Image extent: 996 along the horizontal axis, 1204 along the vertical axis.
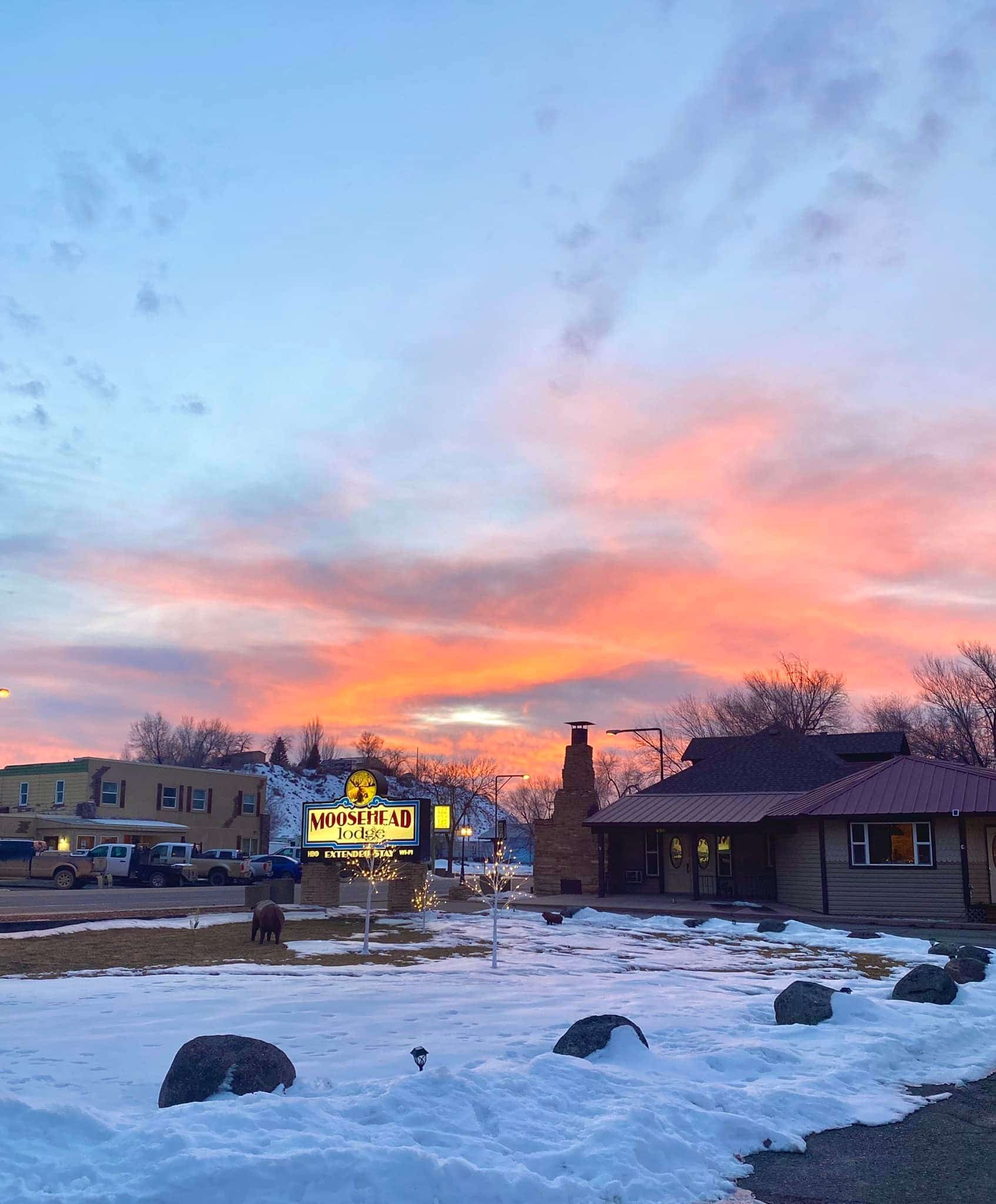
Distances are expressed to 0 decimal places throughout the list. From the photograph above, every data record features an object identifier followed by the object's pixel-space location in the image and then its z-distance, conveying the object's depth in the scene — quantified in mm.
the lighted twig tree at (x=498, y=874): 19461
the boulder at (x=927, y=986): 14109
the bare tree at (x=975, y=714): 71062
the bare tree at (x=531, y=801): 141125
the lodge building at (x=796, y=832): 29500
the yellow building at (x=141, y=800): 58844
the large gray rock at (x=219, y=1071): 7777
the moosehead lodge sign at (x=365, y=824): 30109
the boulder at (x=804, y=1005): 12352
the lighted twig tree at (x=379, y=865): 23666
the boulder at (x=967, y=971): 16516
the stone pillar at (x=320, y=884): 31875
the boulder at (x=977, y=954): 18797
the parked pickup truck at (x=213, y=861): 44406
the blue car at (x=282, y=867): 50969
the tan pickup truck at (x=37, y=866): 40500
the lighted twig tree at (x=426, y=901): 24250
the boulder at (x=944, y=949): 20984
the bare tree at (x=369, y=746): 141100
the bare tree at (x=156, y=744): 135000
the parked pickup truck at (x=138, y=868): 43156
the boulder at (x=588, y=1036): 9789
